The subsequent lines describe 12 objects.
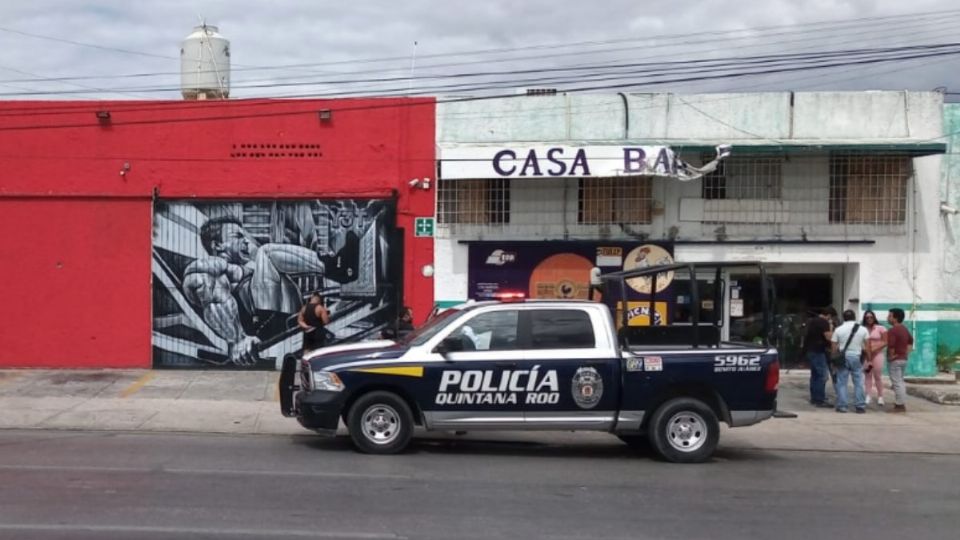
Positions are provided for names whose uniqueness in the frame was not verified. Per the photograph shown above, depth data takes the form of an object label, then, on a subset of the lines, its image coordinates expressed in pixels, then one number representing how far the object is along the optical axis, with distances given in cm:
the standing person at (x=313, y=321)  1612
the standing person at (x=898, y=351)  1527
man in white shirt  1510
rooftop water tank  1950
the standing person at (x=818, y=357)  1569
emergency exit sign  1856
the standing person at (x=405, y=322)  1669
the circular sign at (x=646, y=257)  1852
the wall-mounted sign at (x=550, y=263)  1856
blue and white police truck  1055
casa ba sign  1767
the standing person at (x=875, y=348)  1547
